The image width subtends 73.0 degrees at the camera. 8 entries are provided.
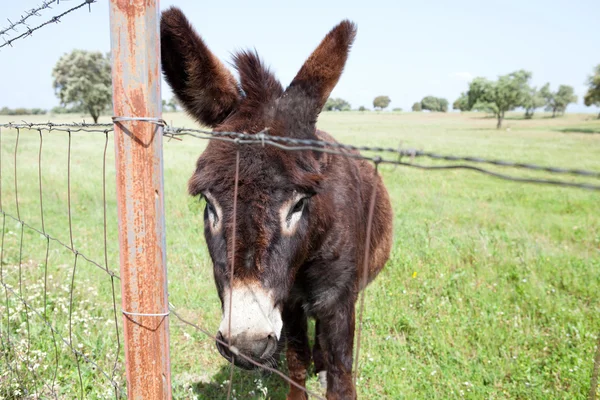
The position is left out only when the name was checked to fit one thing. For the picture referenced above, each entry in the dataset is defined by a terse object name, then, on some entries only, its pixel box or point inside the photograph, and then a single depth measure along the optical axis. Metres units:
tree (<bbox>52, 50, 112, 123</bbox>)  48.16
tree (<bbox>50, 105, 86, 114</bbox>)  78.82
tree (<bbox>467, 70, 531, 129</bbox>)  54.19
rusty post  1.55
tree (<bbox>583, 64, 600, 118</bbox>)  46.12
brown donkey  1.88
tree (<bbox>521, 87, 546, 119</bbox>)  55.19
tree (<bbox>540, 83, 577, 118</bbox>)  79.88
